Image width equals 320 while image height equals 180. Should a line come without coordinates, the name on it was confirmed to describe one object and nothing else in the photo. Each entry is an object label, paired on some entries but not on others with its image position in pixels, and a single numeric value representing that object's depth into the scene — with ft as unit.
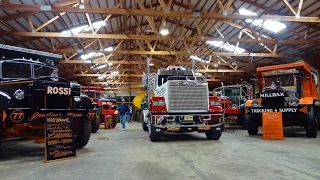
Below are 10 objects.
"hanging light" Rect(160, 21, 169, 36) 40.14
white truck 26.37
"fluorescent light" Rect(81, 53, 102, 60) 73.76
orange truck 28.91
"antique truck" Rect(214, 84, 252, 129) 46.12
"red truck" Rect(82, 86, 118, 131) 50.01
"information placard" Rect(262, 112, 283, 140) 28.50
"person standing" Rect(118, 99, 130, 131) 47.63
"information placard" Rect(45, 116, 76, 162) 17.62
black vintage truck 17.79
